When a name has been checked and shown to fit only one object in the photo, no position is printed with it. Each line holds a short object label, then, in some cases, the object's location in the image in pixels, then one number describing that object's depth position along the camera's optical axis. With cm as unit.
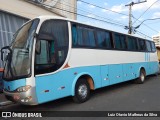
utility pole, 1447
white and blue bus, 372
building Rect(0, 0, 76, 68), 739
